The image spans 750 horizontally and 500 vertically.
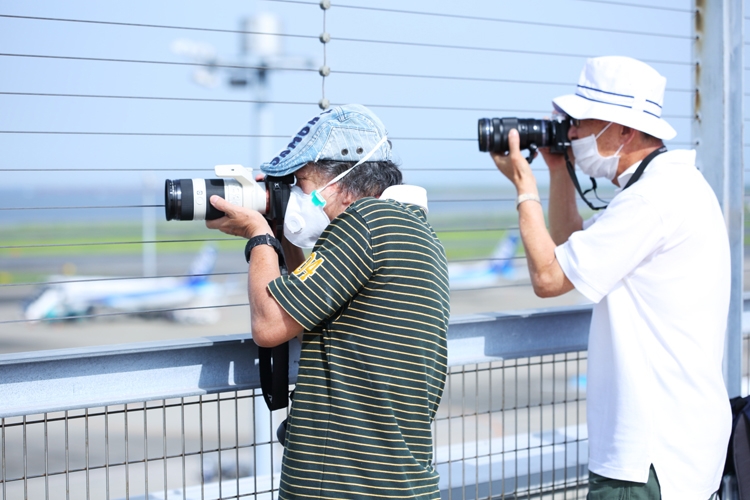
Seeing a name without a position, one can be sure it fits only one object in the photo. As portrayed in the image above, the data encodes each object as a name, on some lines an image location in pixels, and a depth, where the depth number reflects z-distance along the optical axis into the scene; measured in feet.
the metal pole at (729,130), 18.84
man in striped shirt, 10.68
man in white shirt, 13.71
